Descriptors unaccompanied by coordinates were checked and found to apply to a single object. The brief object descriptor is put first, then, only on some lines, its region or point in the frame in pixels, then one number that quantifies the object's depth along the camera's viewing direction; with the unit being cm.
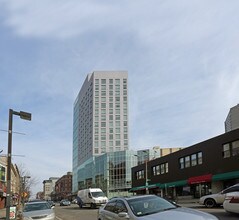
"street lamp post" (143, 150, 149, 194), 3887
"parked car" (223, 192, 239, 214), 1085
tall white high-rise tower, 8776
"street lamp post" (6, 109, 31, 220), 1020
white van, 2456
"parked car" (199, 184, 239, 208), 1494
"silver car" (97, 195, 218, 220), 547
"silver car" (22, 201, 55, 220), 1286
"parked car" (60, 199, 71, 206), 4184
